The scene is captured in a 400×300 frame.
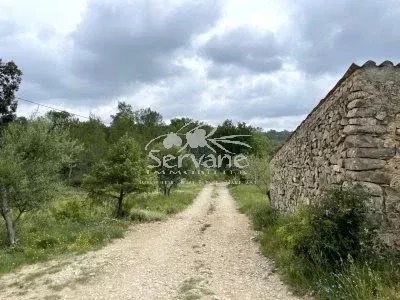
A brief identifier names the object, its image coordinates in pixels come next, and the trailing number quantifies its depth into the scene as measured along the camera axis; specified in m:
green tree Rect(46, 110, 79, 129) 52.52
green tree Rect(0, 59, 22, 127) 12.68
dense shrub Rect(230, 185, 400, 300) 5.46
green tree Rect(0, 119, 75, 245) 11.05
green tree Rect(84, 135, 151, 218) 16.23
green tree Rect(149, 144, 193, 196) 25.95
